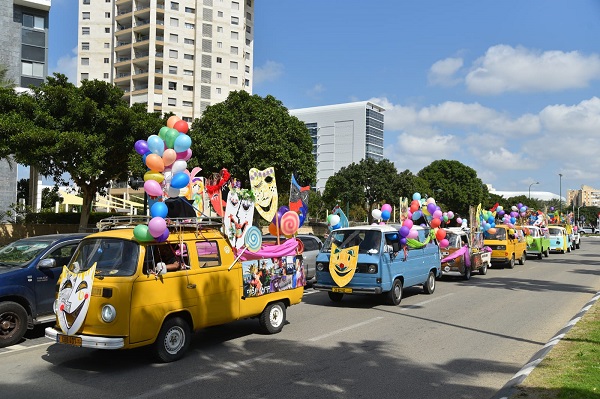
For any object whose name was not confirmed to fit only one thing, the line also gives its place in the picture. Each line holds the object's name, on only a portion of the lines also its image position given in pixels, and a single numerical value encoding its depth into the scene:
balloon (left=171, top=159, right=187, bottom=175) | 8.86
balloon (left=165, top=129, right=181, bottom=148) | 8.92
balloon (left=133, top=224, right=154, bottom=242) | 7.24
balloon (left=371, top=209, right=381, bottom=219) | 15.27
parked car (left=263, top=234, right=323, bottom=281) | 17.02
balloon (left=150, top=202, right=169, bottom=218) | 7.56
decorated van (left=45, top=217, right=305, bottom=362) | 6.96
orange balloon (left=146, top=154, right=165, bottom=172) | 8.55
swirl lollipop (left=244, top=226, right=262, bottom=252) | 8.90
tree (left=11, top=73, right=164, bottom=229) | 19.88
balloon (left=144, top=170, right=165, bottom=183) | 8.47
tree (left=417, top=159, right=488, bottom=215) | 73.44
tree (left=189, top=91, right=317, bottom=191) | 29.52
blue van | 12.59
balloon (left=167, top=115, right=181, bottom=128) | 9.48
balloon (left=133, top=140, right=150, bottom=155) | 9.39
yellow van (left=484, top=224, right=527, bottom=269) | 24.06
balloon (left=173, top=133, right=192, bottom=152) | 8.84
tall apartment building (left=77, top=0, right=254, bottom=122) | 70.50
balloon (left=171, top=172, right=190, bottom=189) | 8.40
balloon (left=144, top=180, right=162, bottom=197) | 8.16
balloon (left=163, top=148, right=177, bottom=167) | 8.64
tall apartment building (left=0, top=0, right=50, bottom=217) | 32.56
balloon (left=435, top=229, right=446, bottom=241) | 15.92
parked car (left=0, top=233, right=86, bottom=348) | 8.73
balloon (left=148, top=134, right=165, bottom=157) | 8.74
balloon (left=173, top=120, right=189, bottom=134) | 9.50
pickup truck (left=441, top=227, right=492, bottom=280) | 18.95
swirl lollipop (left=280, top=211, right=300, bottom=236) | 10.38
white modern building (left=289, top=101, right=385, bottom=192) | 149.62
